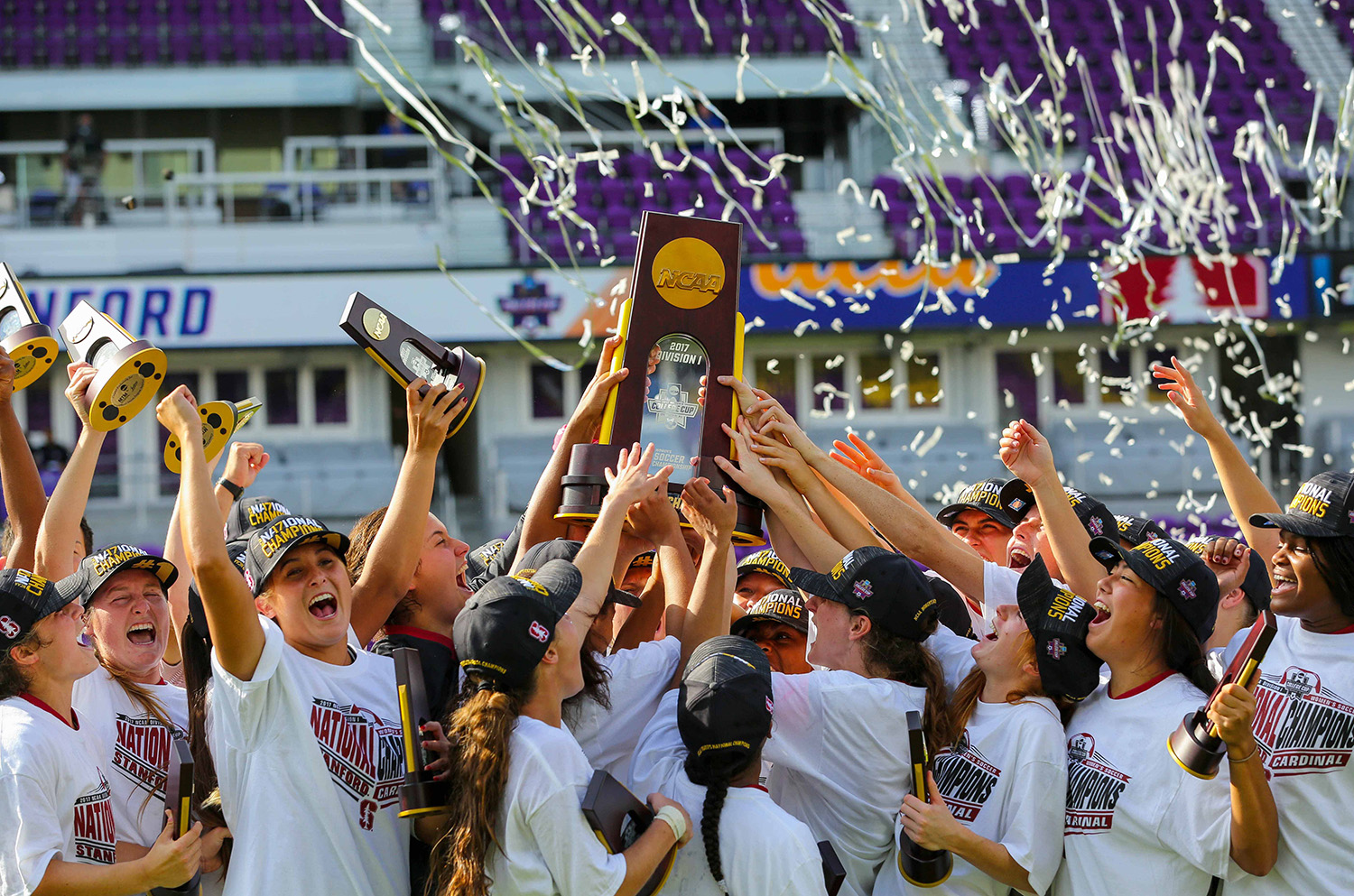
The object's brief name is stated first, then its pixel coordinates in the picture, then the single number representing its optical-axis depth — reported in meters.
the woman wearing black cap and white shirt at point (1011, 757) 6.04
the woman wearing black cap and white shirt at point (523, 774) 5.52
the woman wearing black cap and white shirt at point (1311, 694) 5.95
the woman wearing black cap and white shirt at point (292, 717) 5.73
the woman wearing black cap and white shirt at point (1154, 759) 5.72
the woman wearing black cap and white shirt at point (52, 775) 5.66
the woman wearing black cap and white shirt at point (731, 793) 5.62
